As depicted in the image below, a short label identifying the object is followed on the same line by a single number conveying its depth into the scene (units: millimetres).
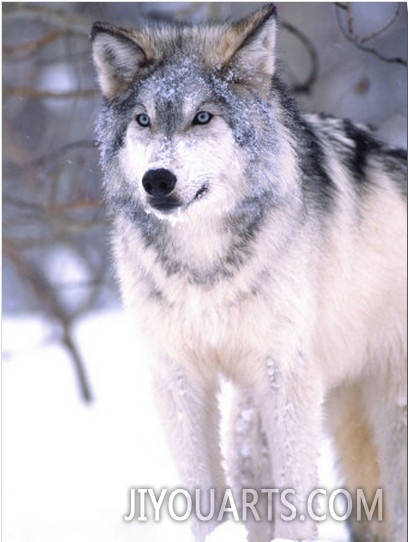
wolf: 7422
